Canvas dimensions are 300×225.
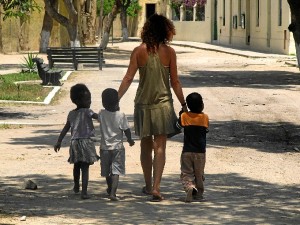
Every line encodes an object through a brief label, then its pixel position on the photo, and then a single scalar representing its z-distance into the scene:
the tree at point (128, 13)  83.75
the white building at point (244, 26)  53.44
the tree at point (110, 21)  52.12
